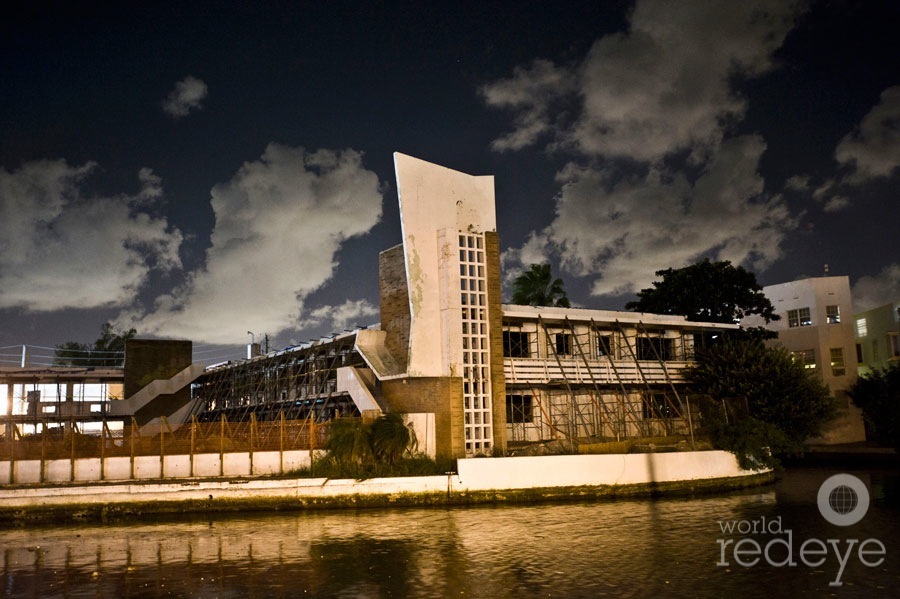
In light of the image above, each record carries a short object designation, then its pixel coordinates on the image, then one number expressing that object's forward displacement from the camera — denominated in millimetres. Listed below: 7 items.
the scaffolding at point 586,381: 35750
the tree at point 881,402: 38969
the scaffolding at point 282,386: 40125
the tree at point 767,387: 38188
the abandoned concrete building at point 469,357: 30438
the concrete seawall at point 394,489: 25188
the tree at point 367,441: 27750
